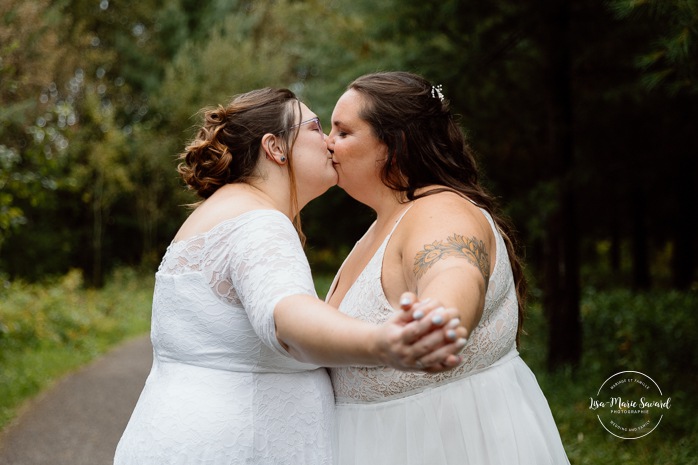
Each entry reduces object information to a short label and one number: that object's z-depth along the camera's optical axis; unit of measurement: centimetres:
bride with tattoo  251
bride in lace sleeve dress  209
